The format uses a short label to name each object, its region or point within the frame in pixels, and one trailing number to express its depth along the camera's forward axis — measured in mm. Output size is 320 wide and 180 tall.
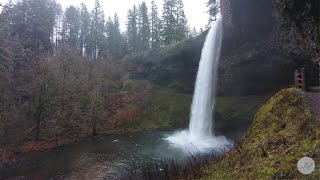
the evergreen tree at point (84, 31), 46333
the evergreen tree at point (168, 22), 42959
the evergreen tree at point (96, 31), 45814
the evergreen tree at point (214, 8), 37348
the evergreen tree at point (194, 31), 77227
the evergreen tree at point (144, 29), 47545
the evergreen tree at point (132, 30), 48886
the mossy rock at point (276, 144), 6462
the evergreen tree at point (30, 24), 30716
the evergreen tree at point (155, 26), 46814
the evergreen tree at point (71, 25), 46463
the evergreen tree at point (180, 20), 44040
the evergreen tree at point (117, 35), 49310
